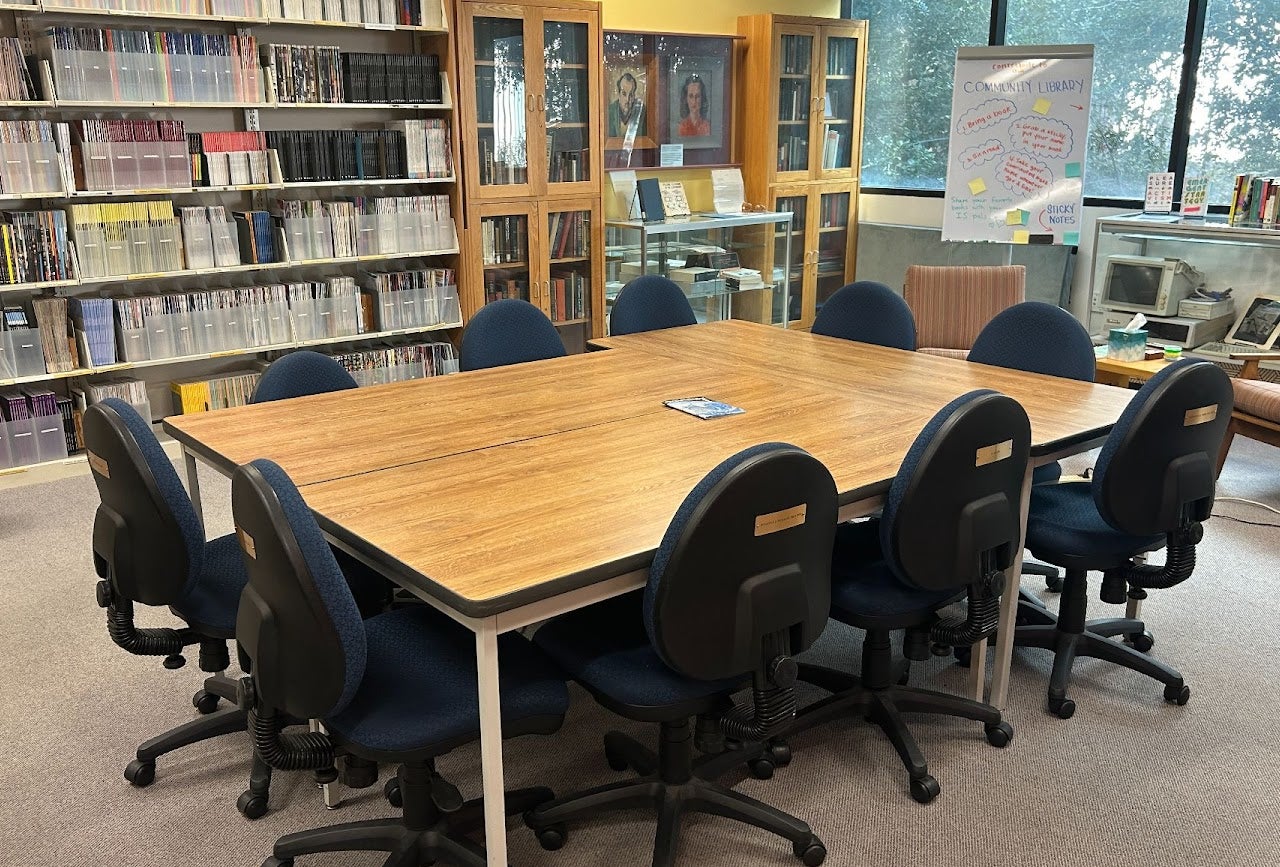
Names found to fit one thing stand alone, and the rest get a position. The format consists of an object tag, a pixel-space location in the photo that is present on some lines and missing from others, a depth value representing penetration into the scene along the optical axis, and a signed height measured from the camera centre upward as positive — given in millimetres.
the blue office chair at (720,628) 1933 -864
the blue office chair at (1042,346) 3594 -637
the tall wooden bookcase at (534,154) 5531 -18
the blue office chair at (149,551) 2258 -816
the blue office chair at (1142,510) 2645 -875
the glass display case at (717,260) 6379 -645
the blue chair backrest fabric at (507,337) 3914 -657
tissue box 5000 -866
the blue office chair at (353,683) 1819 -967
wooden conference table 1985 -716
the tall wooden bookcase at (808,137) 6859 +82
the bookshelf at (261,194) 4609 -199
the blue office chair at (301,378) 3227 -660
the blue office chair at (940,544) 2318 -833
